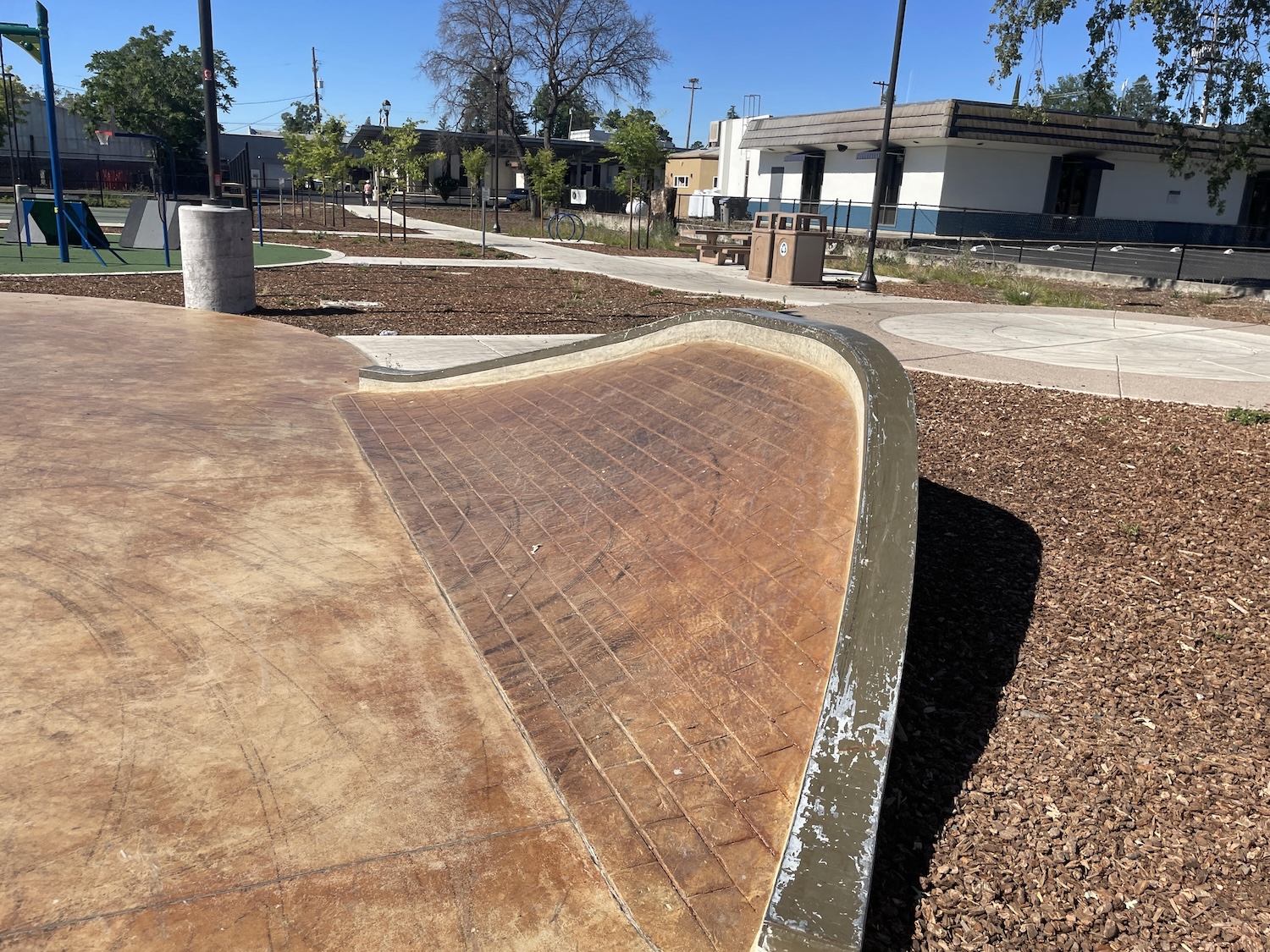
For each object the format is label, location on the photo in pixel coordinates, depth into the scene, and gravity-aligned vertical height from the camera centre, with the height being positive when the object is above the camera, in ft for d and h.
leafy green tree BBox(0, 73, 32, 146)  165.07 +17.08
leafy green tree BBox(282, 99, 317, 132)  399.40 +43.47
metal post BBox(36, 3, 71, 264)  51.01 +3.35
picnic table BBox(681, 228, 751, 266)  79.97 -0.98
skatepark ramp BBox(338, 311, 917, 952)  8.27 -4.82
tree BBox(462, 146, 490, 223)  145.07 +9.54
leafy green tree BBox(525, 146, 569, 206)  123.65 +6.90
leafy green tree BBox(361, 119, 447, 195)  102.37 +6.58
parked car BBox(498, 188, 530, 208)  199.41 +6.24
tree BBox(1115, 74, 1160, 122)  132.82 +63.20
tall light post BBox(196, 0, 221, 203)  36.40 +4.33
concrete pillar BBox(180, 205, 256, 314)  37.55 -2.14
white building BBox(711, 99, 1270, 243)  113.60 +10.99
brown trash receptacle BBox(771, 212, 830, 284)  64.44 -0.73
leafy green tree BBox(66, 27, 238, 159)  227.40 +26.79
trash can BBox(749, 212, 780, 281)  66.95 -0.56
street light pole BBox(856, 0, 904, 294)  61.44 +2.93
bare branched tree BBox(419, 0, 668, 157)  188.55 +36.70
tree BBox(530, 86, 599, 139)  348.59 +46.88
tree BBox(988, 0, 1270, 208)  52.65 +12.54
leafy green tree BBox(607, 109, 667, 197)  110.83 +10.44
